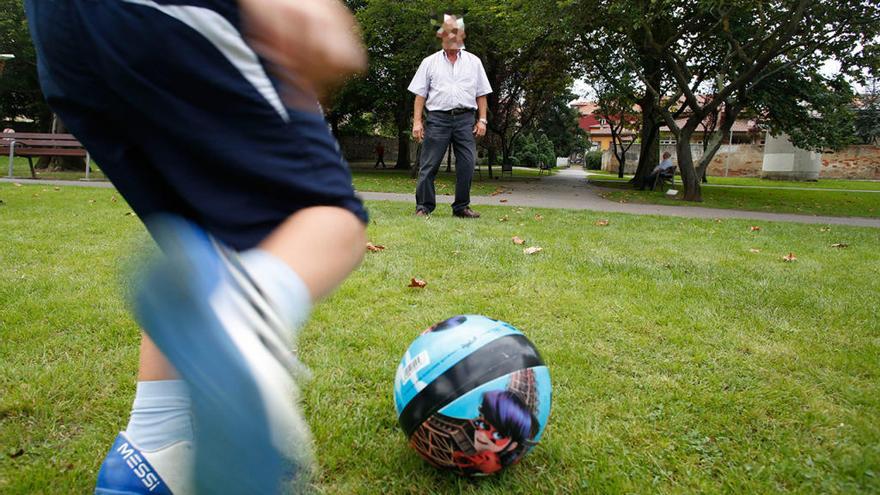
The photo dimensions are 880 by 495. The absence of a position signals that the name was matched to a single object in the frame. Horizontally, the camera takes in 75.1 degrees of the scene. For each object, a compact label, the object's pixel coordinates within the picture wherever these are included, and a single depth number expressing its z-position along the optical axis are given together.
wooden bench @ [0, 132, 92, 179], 12.22
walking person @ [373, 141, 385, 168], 30.74
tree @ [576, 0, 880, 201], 11.59
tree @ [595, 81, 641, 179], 17.73
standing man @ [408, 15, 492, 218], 6.63
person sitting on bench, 19.00
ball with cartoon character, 1.63
